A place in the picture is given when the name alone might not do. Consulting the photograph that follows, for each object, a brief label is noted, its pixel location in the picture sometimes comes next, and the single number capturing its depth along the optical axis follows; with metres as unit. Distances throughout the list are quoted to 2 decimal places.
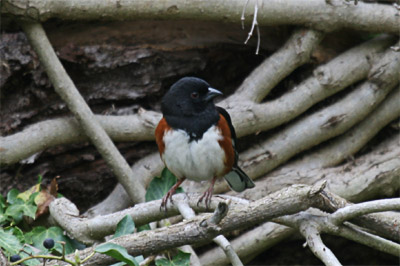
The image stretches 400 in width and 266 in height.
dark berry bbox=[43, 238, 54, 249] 5.86
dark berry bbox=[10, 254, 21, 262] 6.23
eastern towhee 7.73
